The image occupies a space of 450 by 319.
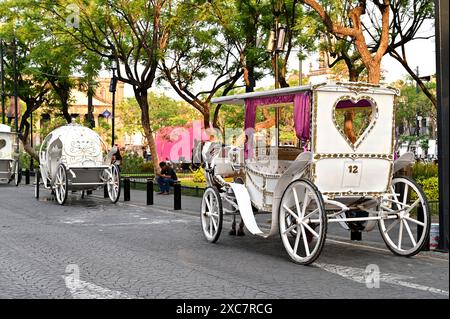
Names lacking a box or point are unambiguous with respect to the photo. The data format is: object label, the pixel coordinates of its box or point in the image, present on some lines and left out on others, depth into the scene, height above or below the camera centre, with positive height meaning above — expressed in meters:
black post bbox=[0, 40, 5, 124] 34.05 +5.19
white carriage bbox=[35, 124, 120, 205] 17.12 +0.05
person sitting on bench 20.94 -0.44
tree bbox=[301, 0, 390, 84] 15.68 +3.41
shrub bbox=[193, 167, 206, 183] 27.39 -0.51
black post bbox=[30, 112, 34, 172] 36.64 +0.05
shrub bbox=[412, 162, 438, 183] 16.78 -0.18
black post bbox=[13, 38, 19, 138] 33.22 +5.01
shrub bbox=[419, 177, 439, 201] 15.68 -0.55
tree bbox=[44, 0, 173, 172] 23.02 +5.47
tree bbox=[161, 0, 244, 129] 25.91 +4.87
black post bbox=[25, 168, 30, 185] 28.00 -0.62
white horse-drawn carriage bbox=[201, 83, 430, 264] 8.14 -0.11
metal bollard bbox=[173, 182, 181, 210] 15.62 -0.79
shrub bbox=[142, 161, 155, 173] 32.47 -0.16
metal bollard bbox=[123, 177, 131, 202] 18.28 -0.81
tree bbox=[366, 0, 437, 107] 21.75 +5.25
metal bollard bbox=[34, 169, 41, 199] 19.33 -0.69
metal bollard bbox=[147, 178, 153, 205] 16.95 -0.75
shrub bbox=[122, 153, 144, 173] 32.50 +0.05
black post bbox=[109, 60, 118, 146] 25.23 +3.48
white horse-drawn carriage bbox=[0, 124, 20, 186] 26.35 +0.34
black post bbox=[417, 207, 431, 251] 8.40 -0.74
